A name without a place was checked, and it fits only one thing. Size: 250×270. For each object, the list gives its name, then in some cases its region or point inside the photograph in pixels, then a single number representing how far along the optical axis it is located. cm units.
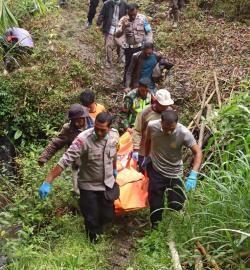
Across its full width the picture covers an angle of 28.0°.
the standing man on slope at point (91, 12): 1258
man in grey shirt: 543
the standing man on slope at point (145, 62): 805
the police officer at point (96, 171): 530
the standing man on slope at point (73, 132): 588
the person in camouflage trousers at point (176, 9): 1341
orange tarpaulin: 599
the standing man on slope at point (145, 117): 595
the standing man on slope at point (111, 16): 1051
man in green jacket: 713
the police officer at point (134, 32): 928
